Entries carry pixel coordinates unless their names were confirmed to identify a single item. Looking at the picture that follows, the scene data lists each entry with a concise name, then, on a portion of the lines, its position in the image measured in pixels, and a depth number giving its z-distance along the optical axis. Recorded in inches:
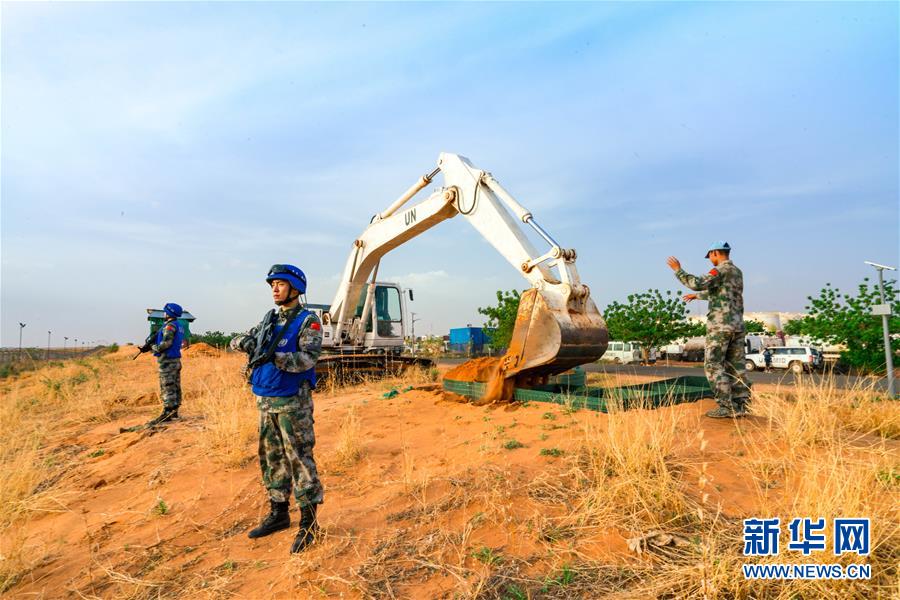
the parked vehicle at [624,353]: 1226.6
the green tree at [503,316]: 1093.1
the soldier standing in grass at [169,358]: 319.9
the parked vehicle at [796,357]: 898.1
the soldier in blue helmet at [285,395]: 142.2
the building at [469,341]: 1705.2
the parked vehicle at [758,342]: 1283.2
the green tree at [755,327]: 1526.7
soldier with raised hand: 227.3
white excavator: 286.7
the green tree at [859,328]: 558.6
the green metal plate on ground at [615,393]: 254.5
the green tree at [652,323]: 1177.4
